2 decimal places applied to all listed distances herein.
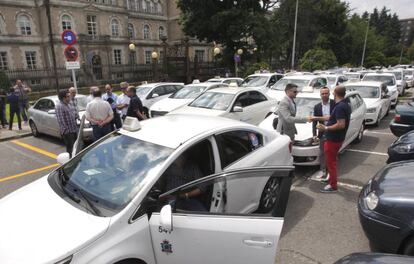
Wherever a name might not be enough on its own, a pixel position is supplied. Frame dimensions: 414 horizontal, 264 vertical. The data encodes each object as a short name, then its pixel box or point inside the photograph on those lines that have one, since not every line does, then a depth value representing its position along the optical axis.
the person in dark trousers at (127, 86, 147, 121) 7.86
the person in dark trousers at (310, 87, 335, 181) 5.65
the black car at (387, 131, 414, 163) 5.14
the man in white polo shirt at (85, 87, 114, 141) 6.52
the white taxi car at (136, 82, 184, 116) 12.35
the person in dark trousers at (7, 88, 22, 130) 10.93
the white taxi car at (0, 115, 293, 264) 2.25
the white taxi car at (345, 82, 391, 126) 10.28
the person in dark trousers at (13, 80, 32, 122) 12.08
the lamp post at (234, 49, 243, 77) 24.64
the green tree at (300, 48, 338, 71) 33.94
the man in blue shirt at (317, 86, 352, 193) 4.88
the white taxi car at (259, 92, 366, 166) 6.11
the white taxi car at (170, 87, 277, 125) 8.42
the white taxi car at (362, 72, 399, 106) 14.14
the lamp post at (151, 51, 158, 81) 23.45
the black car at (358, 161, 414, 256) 2.95
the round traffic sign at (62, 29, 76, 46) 9.32
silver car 9.04
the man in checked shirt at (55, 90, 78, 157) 6.50
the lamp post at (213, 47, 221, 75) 25.98
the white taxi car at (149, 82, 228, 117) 10.56
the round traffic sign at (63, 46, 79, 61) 9.38
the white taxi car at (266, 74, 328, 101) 12.48
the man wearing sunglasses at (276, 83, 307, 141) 5.77
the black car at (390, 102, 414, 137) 7.40
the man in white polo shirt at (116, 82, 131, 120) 8.69
